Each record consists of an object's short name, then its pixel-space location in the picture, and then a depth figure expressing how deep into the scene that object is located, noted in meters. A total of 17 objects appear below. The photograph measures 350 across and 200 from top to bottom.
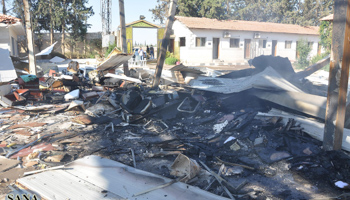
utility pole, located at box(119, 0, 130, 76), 10.29
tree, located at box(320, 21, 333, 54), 19.56
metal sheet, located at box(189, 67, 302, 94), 6.04
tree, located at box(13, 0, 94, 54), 28.70
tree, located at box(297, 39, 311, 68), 19.11
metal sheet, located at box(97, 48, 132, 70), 9.63
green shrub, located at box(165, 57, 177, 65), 23.09
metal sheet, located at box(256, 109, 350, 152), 4.11
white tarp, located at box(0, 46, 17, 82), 8.77
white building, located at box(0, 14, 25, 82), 8.90
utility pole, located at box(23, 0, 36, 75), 11.08
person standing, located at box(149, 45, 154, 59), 26.30
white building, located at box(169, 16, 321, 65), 23.03
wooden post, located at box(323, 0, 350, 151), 3.73
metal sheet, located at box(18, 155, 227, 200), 2.95
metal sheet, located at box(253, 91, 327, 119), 4.94
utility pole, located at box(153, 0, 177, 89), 7.82
